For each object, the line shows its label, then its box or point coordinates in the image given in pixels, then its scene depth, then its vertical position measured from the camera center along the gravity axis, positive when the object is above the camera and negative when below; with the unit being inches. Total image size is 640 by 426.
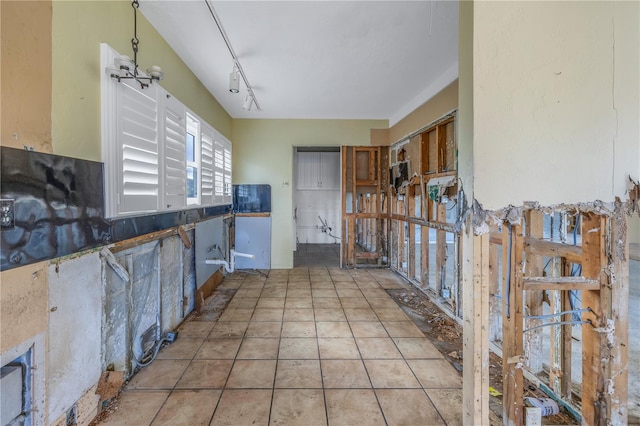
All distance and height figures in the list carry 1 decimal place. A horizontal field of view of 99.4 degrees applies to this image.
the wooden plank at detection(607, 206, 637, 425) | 53.7 -20.6
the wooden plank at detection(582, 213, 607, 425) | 54.5 -25.2
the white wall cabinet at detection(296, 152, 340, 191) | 312.8 +44.2
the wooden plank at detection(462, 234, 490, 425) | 51.4 -23.3
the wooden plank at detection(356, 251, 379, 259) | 203.3 -34.6
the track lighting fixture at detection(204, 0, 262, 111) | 85.3 +61.1
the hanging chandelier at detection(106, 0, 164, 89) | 65.6 +36.3
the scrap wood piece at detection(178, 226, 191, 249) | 110.4 -11.7
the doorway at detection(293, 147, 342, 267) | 312.8 +10.9
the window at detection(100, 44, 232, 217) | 68.5 +19.3
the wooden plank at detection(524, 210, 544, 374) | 71.4 -24.7
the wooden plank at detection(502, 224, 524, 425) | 54.3 -25.3
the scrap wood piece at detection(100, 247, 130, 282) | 67.1 -14.1
